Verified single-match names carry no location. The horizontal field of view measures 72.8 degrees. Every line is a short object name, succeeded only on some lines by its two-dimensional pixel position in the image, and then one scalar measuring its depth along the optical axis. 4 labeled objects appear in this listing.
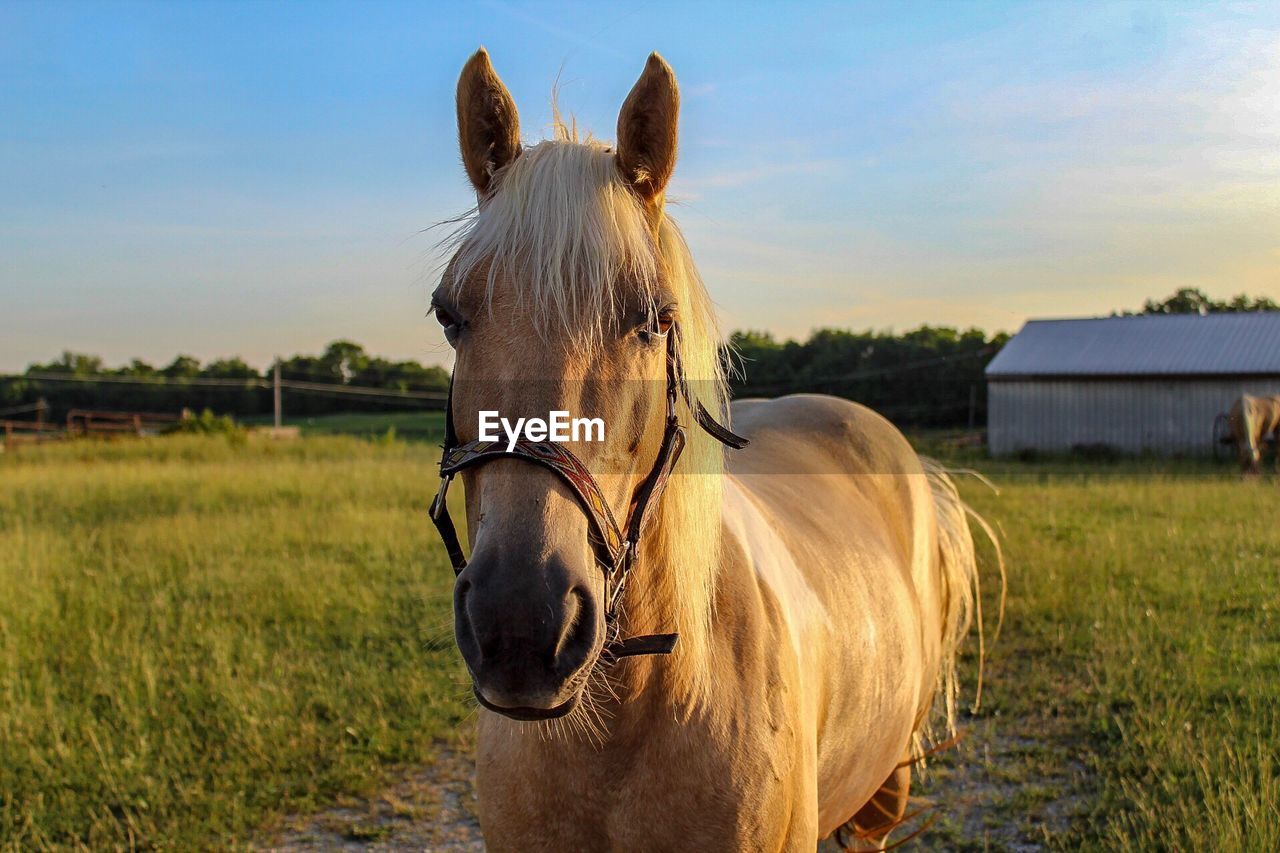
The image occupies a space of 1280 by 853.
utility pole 23.28
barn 19.31
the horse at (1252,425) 15.91
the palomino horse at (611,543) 1.27
